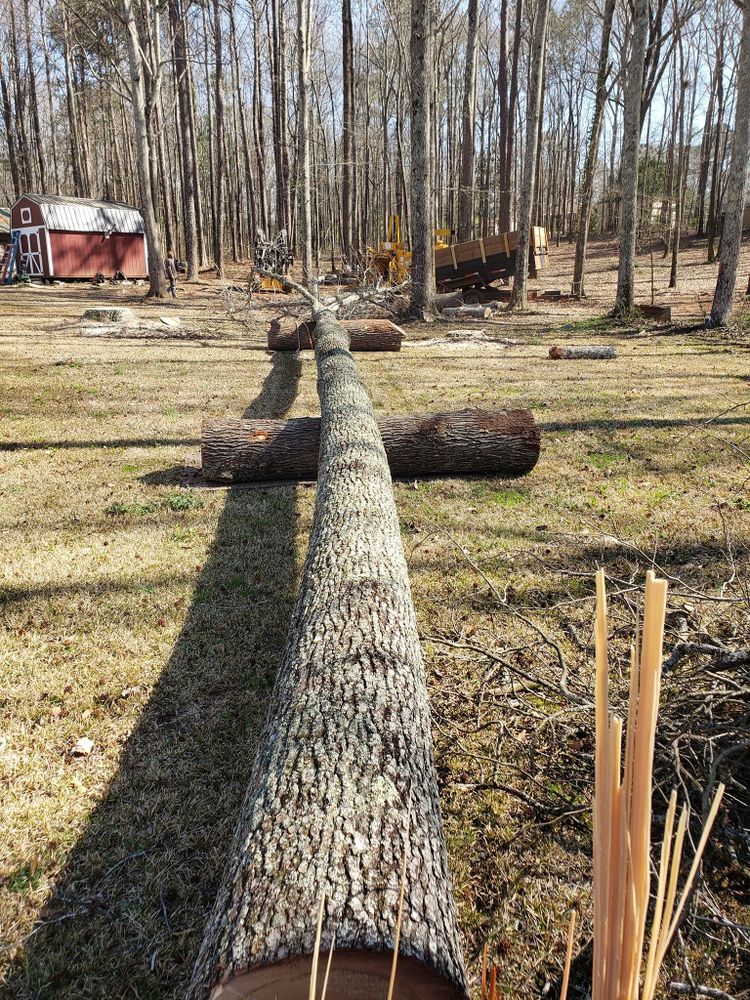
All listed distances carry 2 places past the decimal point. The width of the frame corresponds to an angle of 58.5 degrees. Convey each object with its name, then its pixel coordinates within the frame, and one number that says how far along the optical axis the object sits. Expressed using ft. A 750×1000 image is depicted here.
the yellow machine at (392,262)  73.41
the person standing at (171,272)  72.49
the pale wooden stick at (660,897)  1.44
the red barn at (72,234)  92.48
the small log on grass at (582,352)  36.70
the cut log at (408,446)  18.24
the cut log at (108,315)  52.04
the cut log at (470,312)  55.47
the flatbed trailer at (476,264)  64.75
